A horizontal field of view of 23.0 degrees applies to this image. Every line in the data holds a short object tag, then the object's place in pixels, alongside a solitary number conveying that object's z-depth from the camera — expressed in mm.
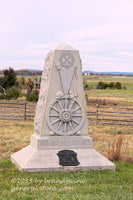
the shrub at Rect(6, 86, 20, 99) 33188
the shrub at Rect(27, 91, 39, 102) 29588
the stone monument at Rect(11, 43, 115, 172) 8367
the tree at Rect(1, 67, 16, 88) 39000
